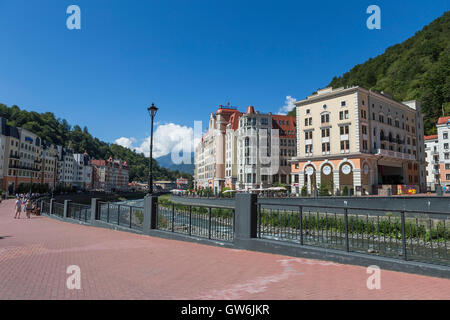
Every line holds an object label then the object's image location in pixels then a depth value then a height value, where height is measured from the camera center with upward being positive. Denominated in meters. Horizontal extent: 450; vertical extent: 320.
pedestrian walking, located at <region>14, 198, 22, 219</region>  22.11 -1.72
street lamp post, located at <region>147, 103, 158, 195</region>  14.87 +3.75
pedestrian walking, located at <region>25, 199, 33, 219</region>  22.54 -1.85
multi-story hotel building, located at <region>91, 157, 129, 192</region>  144.00 +5.25
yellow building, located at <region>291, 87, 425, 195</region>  43.12 +6.82
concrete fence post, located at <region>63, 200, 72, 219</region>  20.33 -1.69
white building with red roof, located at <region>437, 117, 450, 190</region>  71.25 +8.64
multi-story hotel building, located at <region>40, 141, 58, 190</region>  90.94 +7.16
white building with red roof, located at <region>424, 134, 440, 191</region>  77.75 +7.60
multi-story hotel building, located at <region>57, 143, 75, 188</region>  106.12 +6.95
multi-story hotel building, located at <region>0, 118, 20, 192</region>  69.29 +6.67
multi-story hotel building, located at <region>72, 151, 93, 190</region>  121.31 +5.25
